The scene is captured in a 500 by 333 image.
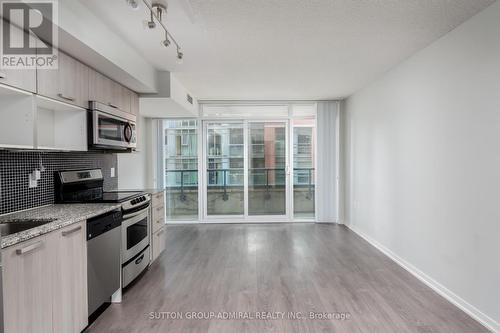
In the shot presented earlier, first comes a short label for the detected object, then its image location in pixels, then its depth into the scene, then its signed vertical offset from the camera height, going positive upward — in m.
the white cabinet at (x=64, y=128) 2.56 +0.36
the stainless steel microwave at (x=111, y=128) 2.64 +0.41
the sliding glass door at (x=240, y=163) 5.86 +0.04
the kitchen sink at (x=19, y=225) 1.78 -0.39
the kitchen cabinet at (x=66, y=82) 2.06 +0.69
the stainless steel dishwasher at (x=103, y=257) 2.22 -0.79
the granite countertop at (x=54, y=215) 1.54 -0.37
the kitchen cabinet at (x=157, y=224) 3.58 -0.80
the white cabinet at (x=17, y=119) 1.94 +0.33
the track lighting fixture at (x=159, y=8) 2.13 +1.25
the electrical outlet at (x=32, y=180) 2.37 -0.12
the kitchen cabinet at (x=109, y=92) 2.74 +0.82
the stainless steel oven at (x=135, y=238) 2.77 -0.78
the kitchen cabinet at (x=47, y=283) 1.49 -0.72
